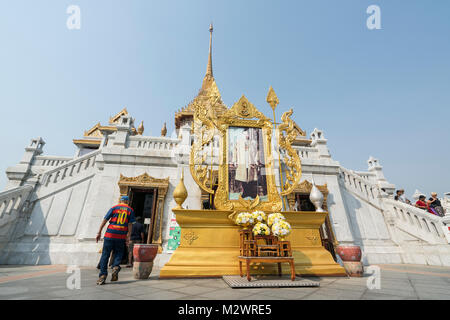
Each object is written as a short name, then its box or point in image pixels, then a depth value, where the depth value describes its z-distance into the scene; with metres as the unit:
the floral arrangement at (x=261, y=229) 4.38
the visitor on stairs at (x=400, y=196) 10.65
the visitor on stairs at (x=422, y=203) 9.26
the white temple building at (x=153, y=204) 7.76
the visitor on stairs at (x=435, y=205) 8.75
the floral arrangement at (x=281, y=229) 4.26
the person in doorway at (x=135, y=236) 7.34
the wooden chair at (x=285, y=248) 4.15
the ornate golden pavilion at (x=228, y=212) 4.52
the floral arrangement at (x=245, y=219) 4.64
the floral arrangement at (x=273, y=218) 4.58
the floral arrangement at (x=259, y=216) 4.66
